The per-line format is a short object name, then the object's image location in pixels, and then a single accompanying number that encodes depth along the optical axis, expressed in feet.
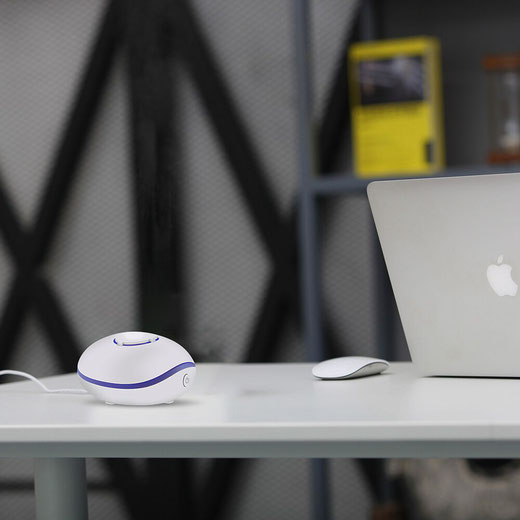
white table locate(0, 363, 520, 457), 7.07
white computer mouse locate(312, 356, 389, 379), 8.34
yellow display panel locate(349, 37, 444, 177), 12.82
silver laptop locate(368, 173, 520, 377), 7.89
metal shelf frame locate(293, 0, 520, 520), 12.62
